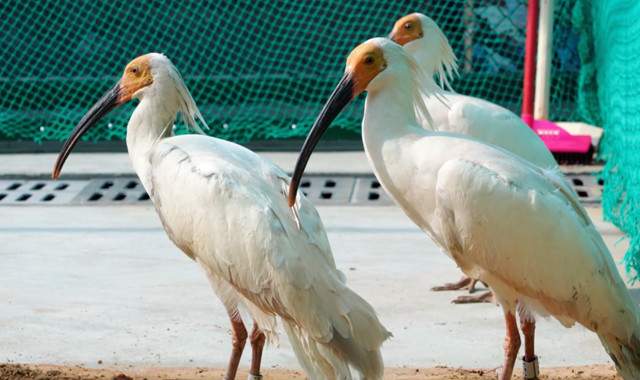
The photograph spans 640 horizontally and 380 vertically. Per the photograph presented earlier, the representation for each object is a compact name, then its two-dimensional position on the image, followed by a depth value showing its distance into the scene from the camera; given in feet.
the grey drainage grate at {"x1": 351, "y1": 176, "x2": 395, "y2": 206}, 47.98
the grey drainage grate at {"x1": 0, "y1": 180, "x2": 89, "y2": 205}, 48.21
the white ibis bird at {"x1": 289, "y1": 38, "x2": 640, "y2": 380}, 24.47
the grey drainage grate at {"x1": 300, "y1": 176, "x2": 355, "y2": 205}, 48.14
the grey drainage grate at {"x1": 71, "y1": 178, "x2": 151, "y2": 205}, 48.19
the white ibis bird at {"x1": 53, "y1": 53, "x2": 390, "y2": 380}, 22.99
